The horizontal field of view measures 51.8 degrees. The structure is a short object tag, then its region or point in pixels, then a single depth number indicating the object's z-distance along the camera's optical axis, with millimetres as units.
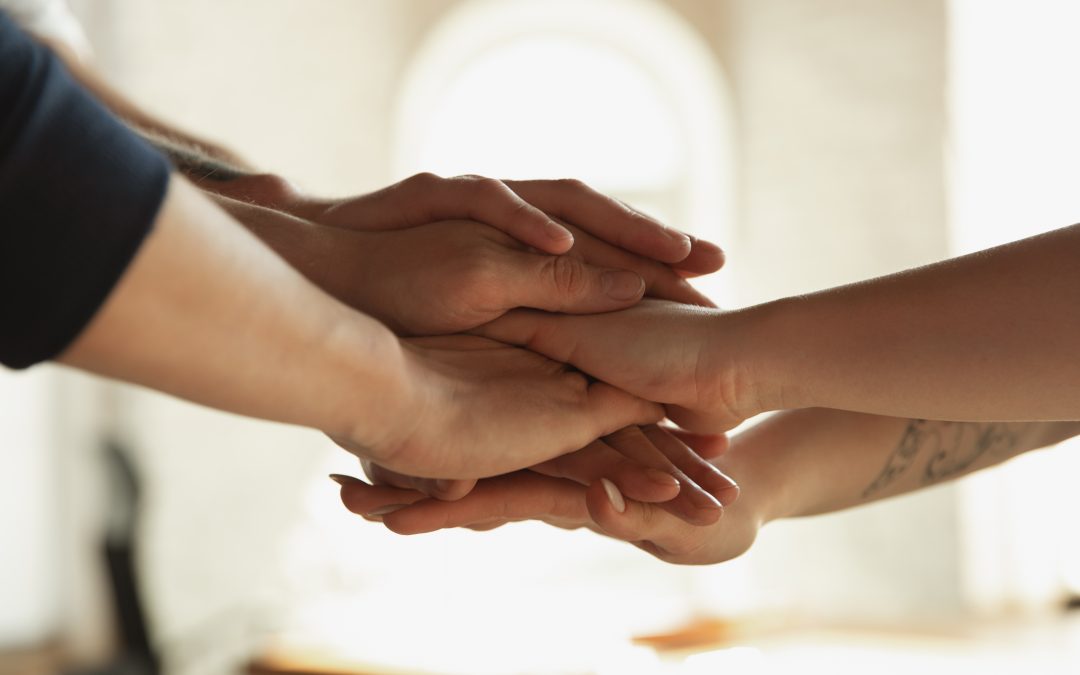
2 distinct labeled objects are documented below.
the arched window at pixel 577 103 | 4188
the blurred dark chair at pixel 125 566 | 3836
